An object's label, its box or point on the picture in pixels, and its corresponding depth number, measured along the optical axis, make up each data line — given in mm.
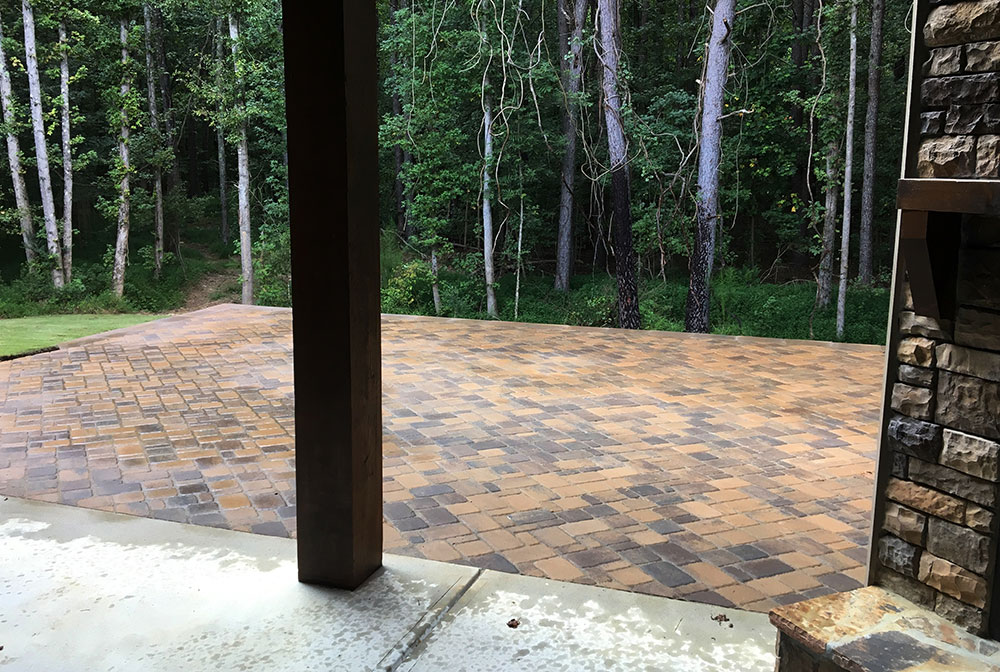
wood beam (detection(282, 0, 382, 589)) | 2041
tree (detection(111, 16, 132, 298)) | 13875
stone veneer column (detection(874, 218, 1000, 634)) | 1547
